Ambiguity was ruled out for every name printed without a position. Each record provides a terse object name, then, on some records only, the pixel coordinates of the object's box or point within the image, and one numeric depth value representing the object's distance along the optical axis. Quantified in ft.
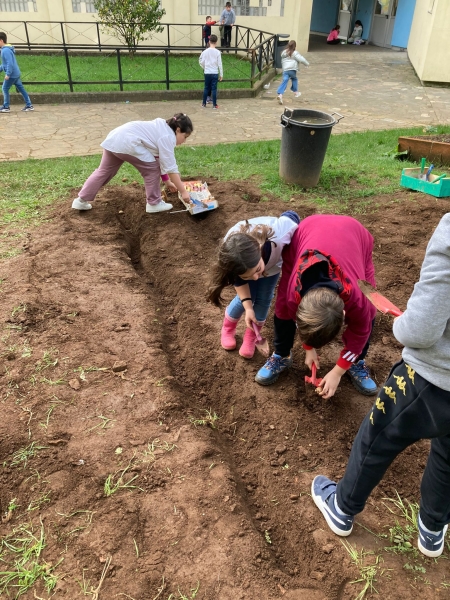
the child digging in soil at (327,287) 6.79
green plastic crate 18.39
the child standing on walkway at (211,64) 33.37
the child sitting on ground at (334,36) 66.39
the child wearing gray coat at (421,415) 4.87
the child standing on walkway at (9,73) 31.04
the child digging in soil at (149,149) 15.76
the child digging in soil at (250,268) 7.92
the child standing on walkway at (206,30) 49.18
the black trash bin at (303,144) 18.84
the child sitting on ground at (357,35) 66.88
